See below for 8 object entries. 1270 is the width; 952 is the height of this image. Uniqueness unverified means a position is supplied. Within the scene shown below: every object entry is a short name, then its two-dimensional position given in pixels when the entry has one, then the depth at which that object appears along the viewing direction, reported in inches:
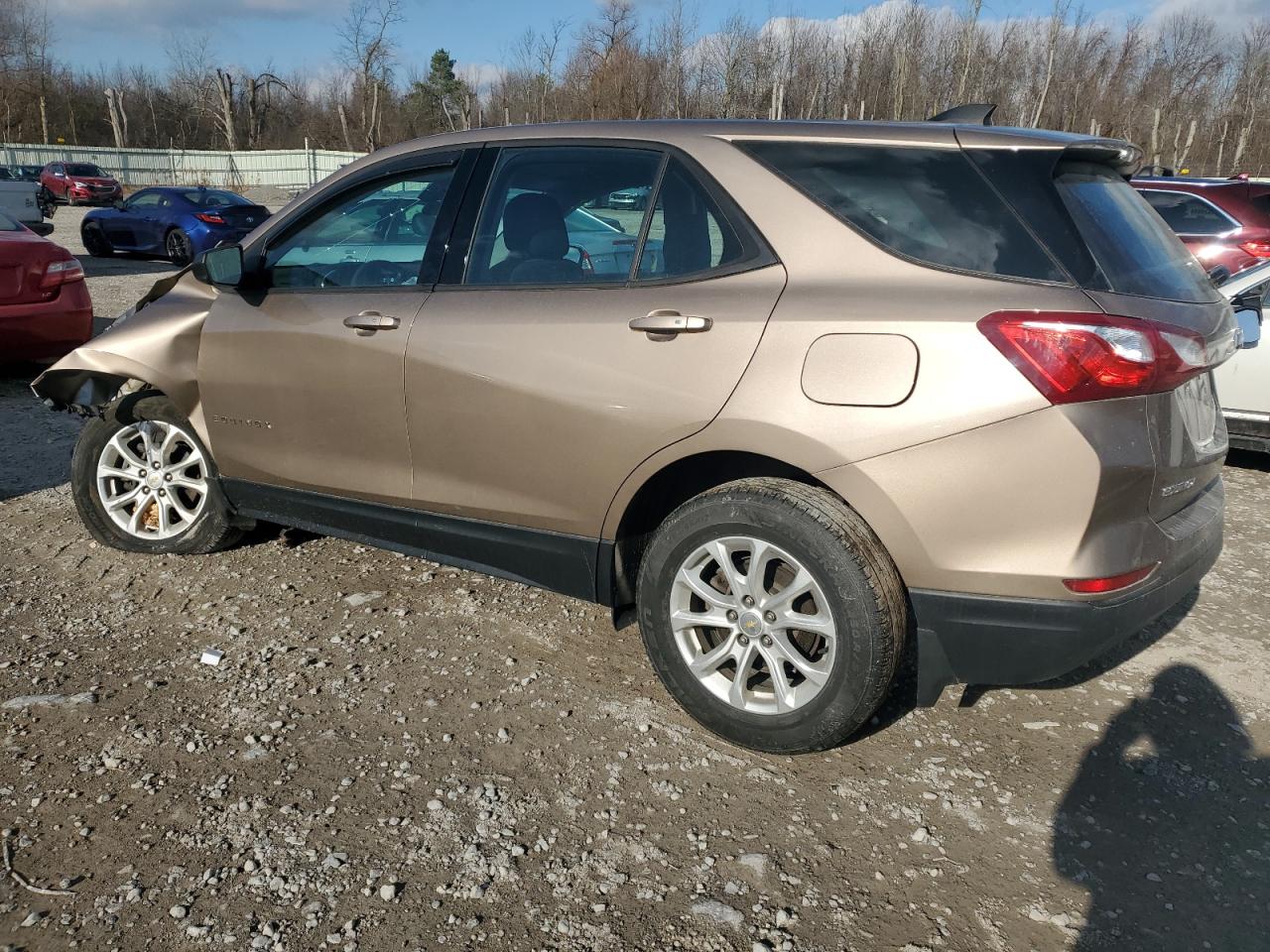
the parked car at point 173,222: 691.4
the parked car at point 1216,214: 376.5
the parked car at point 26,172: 1433.3
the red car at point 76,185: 1417.3
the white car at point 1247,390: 225.1
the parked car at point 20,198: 731.4
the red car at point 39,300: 272.2
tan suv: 97.2
